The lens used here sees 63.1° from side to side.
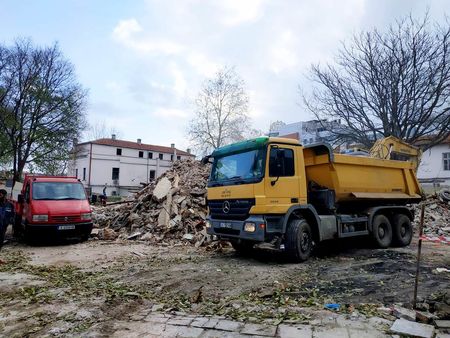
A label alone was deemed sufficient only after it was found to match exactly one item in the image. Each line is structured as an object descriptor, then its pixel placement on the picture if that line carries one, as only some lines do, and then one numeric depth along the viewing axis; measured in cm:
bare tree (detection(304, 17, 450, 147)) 1973
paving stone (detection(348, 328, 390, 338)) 429
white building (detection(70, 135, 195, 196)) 5212
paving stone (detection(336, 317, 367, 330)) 458
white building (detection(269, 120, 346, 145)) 2414
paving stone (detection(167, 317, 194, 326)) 477
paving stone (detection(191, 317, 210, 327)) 472
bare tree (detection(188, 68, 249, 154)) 4140
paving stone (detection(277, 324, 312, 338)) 434
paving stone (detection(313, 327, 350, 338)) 430
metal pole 526
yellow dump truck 811
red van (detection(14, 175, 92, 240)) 1178
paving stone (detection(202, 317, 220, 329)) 464
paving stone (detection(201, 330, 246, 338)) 435
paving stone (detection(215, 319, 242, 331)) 458
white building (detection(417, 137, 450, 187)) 3527
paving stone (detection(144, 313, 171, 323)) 489
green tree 2497
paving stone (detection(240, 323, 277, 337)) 440
